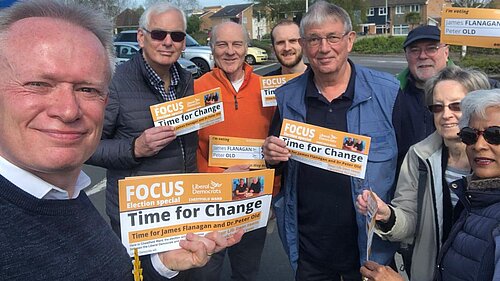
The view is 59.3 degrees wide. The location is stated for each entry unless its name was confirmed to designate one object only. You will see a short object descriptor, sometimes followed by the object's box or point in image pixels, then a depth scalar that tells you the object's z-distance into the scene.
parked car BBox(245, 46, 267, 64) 26.75
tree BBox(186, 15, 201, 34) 48.92
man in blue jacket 2.60
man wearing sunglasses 2.66
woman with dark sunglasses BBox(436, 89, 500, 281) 1.75
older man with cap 3.84
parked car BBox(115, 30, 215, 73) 19.64
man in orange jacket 3.35
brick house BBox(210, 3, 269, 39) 88.69
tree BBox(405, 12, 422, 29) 67.81
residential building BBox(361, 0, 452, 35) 80.85
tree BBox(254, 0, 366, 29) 59.16
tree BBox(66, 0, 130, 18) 38.59
